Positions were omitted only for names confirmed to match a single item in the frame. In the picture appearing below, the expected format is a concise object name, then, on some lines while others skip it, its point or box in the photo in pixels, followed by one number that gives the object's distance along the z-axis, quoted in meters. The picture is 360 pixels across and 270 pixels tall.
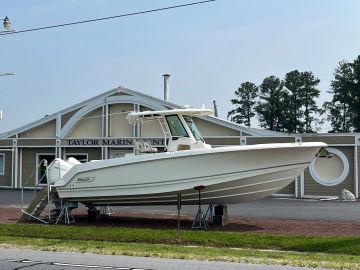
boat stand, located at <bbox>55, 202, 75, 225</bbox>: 17.30
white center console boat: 15.33
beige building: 27.67
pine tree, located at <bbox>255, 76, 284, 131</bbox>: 77.50
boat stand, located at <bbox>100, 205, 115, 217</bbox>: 19.73
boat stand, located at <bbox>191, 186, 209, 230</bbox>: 15.75
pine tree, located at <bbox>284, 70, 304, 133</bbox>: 76.19
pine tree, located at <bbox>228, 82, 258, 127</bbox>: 80.81
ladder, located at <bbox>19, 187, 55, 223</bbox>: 17.41
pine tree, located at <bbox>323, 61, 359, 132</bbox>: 71.75
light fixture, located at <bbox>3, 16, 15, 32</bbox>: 20.98
